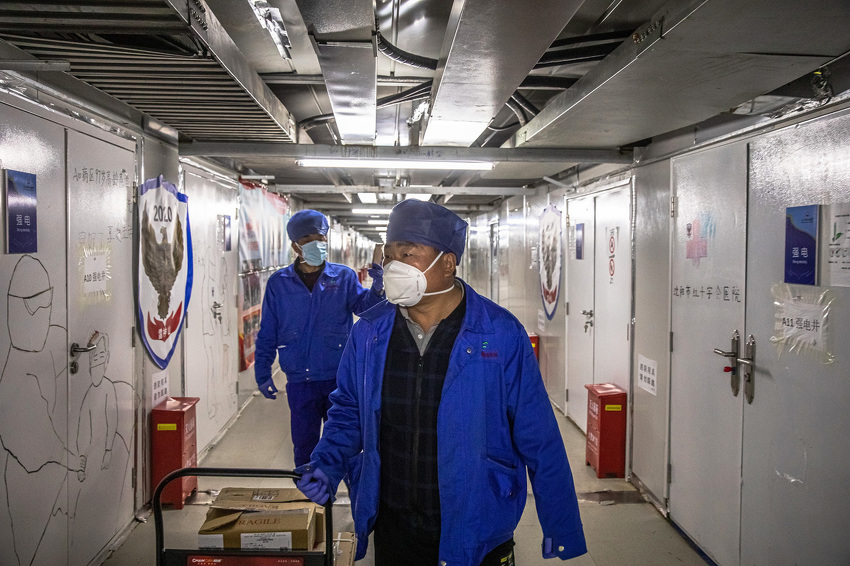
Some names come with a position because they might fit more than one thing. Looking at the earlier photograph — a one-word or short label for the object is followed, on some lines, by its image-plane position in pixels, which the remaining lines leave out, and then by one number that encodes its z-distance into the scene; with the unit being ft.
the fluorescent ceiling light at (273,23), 7.82
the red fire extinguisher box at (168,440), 11.55
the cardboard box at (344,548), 7.73
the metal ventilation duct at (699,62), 5.49
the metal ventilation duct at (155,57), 5.79
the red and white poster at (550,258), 19.34
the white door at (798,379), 7.20
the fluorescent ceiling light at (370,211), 31.48
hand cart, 5.26
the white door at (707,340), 9.38
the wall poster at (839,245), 7.07
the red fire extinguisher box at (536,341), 22.25
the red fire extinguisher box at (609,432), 13.70
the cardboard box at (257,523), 5.99
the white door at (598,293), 14.20
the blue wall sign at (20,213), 7.06
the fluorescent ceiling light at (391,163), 13.08
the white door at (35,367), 7.09
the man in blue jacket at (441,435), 5.52
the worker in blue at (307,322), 11.08
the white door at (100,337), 8.79
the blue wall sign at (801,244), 7.57
